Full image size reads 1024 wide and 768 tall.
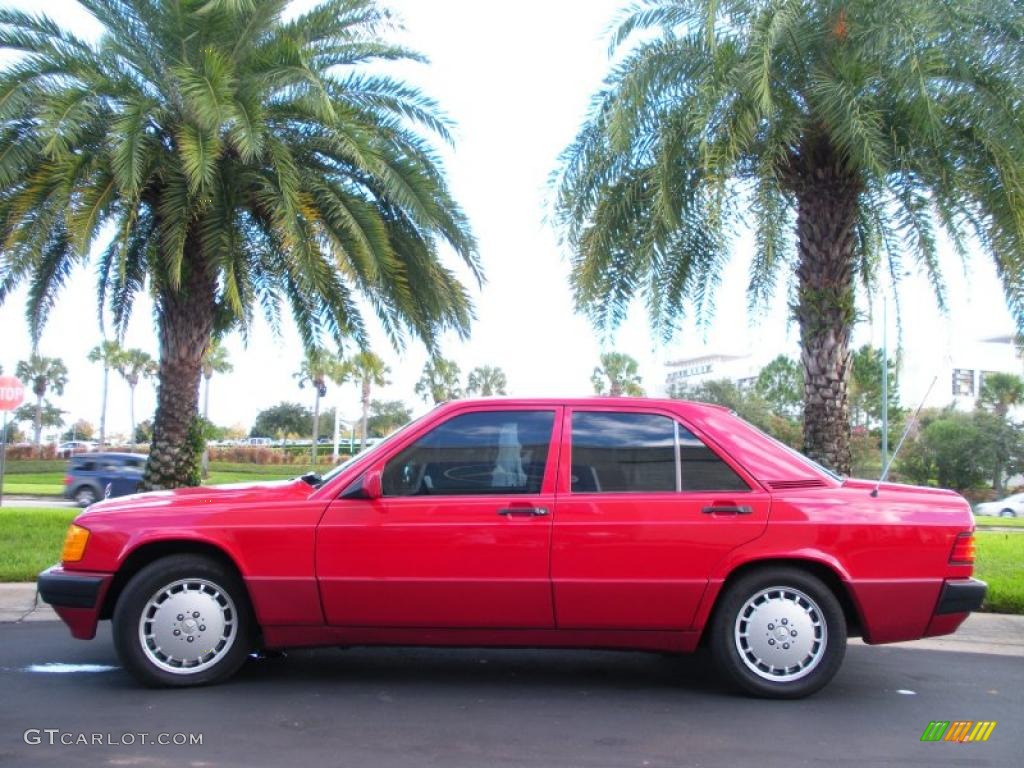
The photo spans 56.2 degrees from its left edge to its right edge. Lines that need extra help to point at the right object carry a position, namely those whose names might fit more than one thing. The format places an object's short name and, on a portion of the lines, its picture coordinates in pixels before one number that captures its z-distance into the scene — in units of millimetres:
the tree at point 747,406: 42531
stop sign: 13477
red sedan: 5105
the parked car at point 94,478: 24078
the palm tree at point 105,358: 71938
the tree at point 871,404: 45625
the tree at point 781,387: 54594
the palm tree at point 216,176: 10258
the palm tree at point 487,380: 37438
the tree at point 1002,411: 45812
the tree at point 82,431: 108938
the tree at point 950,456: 45156
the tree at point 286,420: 86000
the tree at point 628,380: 36281
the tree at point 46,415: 95562
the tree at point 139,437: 77800
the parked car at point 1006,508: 34312
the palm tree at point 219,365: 63462
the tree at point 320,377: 12562
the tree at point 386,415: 82419
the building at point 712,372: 49375
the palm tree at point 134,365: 75938
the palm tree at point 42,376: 79312
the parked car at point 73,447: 66988
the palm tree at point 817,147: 9016
